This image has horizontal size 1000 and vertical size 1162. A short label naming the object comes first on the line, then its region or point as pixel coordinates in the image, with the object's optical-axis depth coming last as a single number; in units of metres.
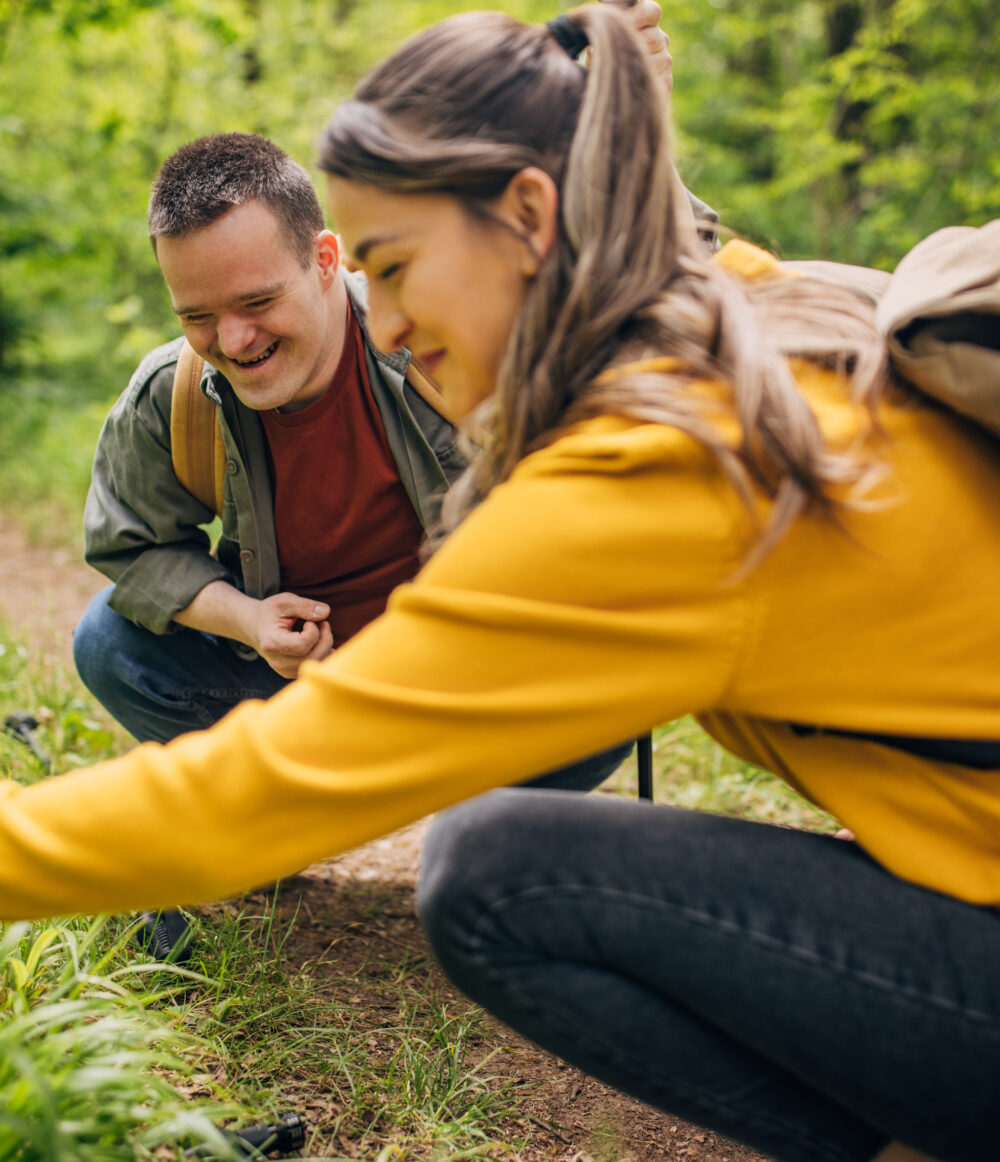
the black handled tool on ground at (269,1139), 1.36
